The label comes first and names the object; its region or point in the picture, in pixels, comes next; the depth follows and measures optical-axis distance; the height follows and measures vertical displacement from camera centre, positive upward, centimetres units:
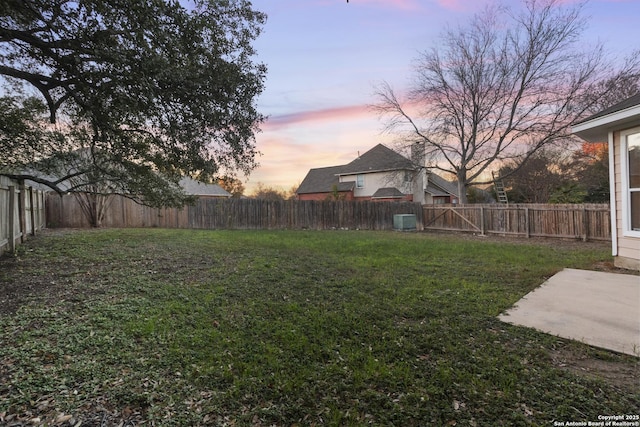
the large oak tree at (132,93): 426 +198
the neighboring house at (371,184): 2588 +230
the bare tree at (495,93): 1560 +614
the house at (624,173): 539 +52
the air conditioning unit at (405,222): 1678 -68
